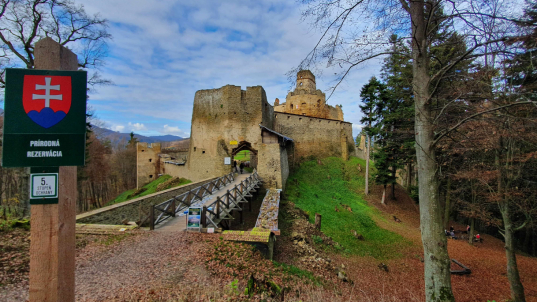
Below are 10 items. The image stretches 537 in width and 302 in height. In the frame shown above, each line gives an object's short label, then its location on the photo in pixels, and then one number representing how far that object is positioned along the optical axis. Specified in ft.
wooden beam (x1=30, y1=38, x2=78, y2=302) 6.80
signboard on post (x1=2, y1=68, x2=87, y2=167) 6.90
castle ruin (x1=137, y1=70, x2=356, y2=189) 54.19
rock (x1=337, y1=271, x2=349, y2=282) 22.57
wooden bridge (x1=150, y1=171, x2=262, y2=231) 25.01
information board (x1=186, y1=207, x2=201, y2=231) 24.06
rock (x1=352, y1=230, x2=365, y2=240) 38.14
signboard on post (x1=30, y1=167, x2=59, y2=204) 6.81
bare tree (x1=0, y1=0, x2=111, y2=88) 29.35
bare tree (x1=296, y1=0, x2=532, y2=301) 10.87
